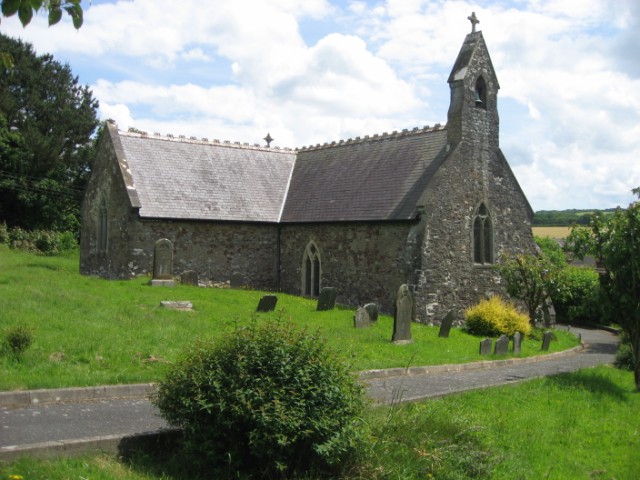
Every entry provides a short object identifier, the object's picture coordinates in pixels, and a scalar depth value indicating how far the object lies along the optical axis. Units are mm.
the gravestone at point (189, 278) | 26359
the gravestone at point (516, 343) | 19625
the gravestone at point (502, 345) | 18469
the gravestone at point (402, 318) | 17953
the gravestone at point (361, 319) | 19953
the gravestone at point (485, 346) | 18078
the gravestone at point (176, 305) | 18938
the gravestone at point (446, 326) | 20859
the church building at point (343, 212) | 25141
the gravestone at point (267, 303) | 20312
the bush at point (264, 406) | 7152
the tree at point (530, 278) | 24641
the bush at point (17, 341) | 11539
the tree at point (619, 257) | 15539
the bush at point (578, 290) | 35625
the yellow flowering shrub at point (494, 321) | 22609
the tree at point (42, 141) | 50844
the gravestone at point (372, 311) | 21219
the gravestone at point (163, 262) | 24531
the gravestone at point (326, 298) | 23062
